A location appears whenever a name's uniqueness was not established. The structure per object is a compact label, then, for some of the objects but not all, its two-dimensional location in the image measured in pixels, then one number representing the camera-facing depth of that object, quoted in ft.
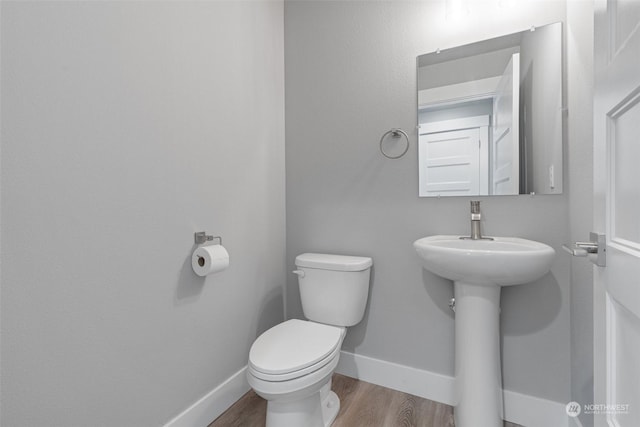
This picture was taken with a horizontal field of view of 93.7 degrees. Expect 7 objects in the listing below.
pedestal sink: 3.84
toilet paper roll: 4.18
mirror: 4.34
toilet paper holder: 4.42
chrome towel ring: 5.33
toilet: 3.70
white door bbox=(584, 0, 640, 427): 1.80
